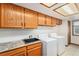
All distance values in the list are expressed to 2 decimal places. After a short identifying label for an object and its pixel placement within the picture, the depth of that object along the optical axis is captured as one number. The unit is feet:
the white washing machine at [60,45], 5.76
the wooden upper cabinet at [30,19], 3.93
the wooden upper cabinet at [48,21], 5.73
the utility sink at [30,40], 4.11
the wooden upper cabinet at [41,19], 4.90
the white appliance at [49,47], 4.48
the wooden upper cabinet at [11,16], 2.87
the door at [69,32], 9.82
